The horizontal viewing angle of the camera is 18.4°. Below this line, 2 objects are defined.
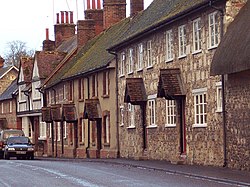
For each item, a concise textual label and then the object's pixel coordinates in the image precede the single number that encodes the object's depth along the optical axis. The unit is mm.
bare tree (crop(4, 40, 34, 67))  125875
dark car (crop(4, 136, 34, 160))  49000
